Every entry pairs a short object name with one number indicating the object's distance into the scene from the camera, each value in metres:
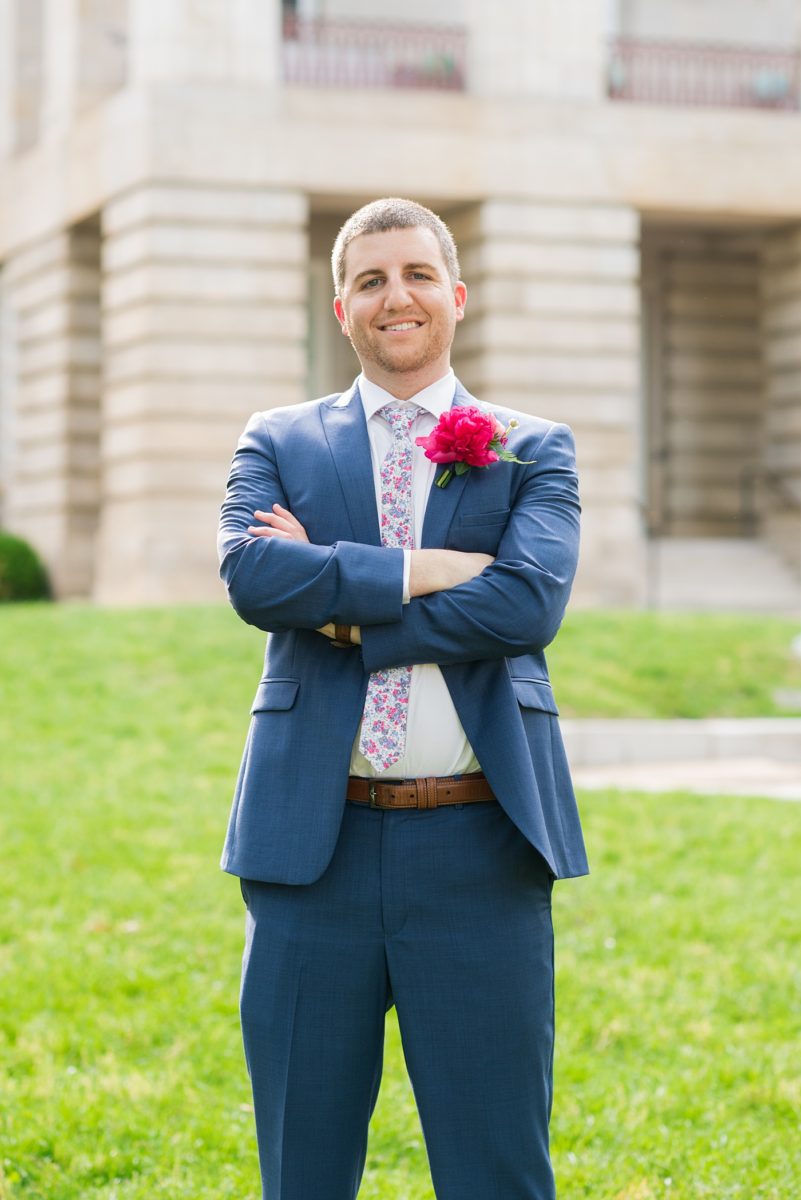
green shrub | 21.97
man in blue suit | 3.49
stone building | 19.77
